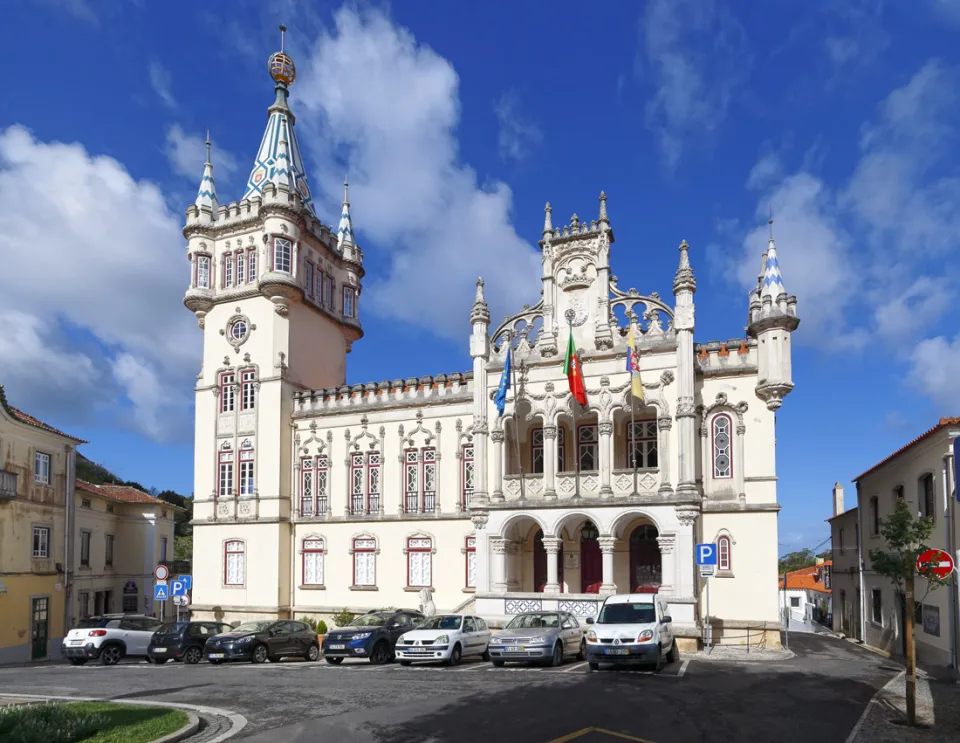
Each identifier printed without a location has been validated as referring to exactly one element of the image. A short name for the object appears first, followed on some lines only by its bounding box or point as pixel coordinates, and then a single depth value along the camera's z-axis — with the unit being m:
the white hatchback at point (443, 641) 22.05
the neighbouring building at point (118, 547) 45.00
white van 20.00
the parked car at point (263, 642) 24.70
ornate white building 30.22
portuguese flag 30.47
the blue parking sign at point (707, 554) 26.33
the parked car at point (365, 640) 23.42
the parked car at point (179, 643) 26.41
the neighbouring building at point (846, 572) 36.34
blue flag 31.61
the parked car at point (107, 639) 27.17
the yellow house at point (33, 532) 34.66
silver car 21.33
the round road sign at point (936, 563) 15.12
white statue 33.78
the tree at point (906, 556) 14.66
